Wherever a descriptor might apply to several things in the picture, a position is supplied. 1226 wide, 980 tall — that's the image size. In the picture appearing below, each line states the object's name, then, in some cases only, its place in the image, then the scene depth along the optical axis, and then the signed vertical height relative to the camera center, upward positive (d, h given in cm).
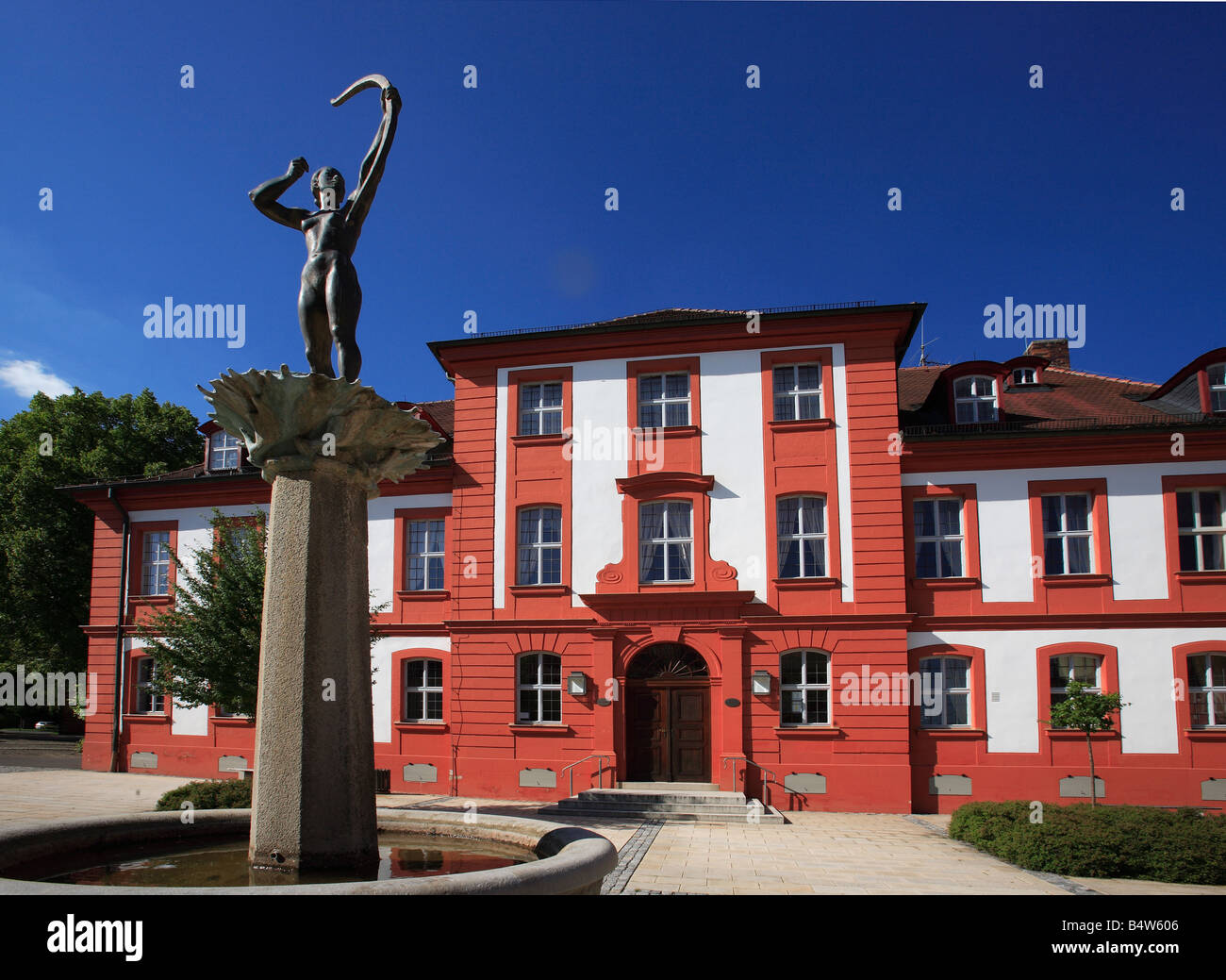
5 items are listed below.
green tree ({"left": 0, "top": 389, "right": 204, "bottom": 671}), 3359 +420
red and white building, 1916 +101
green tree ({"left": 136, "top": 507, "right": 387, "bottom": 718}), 1722 -22
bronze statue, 691 +277
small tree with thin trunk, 1711 -169
